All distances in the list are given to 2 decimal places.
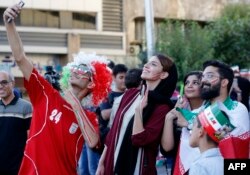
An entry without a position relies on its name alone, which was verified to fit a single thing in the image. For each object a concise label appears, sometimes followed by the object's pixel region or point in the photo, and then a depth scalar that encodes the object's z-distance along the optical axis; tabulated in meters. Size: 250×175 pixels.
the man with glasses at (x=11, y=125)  7.96
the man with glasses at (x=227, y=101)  5.86
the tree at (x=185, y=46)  25.66
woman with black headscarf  6.47
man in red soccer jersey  6.07
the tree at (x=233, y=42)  29.78
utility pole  22.36
